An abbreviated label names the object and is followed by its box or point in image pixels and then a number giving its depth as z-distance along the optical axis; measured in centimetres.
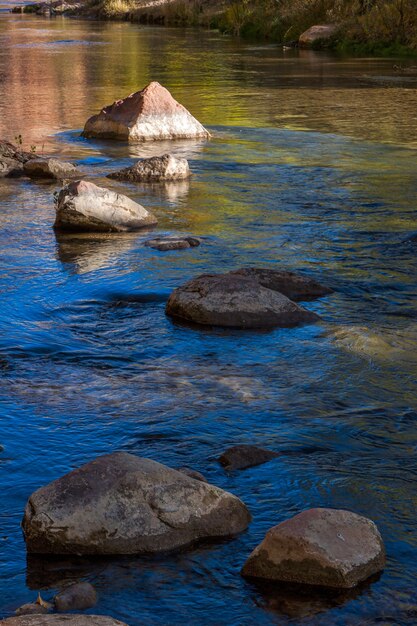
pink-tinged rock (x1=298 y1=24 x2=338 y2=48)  3997
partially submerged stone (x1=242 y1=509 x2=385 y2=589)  471
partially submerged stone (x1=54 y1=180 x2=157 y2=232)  1180
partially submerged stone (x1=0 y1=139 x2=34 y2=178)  1551
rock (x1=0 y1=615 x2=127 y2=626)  399
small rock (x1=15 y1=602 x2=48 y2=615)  444
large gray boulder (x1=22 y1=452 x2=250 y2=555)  500
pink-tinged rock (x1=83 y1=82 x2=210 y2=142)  1848
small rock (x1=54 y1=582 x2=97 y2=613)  452
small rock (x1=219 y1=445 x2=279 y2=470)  594
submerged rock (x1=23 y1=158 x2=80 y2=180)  1512
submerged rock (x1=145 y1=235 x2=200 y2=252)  1117
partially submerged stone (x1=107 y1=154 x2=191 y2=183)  1499
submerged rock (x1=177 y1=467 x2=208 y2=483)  546
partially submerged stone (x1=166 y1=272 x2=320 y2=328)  846
